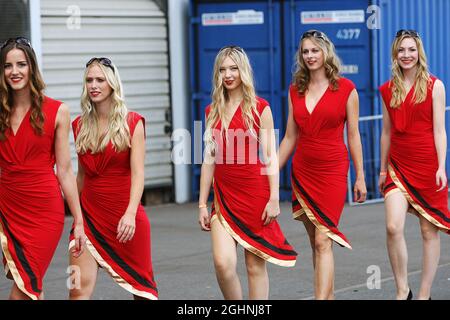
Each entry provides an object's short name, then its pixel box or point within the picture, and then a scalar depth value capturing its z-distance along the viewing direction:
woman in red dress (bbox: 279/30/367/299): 13.20
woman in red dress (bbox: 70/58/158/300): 11.59
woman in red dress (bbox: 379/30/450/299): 13.68
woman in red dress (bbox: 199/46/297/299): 12.20
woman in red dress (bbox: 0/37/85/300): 11.00
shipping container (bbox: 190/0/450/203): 23.91
